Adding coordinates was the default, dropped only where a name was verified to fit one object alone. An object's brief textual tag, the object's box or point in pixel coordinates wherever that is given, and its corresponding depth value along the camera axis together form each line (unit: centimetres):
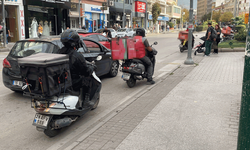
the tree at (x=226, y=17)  8994
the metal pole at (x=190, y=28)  1116
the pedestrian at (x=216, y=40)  1509
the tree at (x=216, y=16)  9967
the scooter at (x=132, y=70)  742
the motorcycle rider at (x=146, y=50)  737
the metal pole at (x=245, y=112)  256
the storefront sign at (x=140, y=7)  5559
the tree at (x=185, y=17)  11891
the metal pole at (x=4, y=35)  1951
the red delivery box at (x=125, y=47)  712
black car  632
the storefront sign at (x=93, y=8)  3722
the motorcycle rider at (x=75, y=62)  447
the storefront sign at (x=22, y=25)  2493
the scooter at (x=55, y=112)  404
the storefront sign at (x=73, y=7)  3416
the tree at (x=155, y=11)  5734
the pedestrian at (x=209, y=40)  1389
